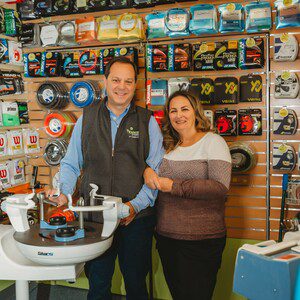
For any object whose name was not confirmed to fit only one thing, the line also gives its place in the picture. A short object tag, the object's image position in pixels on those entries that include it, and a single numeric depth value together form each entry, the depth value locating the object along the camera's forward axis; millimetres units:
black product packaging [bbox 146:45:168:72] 3168
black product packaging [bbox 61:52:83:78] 3439
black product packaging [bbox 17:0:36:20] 3518
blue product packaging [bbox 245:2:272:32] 2902
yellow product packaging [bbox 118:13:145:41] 3168
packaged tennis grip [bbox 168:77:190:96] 3104
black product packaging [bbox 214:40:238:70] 3023
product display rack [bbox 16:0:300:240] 3092
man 2357
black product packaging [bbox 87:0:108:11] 3256
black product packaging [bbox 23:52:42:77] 3510
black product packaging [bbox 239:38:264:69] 2971
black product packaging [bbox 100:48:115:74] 3304
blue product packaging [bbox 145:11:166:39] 3150
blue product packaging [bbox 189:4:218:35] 3012
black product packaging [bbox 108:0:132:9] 3215
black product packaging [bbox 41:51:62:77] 3453
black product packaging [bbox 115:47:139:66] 3244
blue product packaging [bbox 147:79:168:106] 3184
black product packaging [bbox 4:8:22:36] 3482
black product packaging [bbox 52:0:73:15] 3364
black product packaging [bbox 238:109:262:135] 3051
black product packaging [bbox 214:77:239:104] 3053
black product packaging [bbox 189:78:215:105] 3074
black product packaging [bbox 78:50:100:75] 3344
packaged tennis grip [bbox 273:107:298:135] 2953
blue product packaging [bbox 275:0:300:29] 2824
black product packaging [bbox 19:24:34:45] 3562
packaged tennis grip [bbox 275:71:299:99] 2895
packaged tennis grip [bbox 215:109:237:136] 3072
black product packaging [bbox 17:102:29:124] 3562
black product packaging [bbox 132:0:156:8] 3129
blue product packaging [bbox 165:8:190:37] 3072
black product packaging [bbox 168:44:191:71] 3115
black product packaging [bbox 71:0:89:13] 3324
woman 2160
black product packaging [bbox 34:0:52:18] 3412
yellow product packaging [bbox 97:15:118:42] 3254
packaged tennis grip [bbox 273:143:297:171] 2975
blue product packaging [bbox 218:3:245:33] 2953
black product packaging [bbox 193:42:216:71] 3076
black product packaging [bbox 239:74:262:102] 3029
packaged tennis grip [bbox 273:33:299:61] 2877
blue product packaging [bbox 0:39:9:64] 3381
